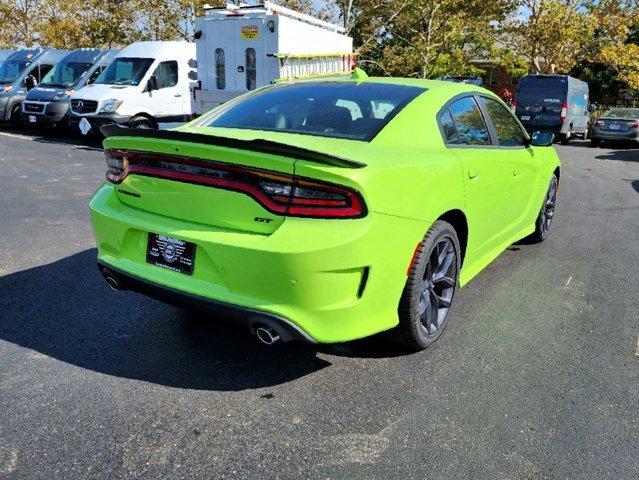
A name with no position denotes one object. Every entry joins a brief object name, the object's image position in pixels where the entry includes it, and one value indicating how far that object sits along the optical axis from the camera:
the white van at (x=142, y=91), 12.95
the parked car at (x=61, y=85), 15.11
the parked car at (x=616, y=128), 17.91
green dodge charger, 2.67
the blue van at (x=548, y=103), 18.69
